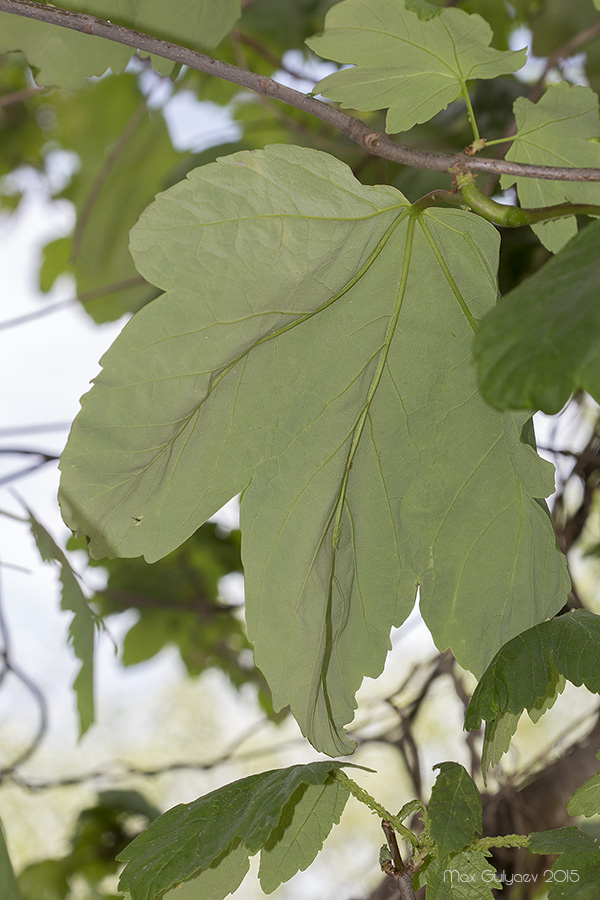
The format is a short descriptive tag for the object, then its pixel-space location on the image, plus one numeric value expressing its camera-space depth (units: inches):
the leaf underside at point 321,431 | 23.9
